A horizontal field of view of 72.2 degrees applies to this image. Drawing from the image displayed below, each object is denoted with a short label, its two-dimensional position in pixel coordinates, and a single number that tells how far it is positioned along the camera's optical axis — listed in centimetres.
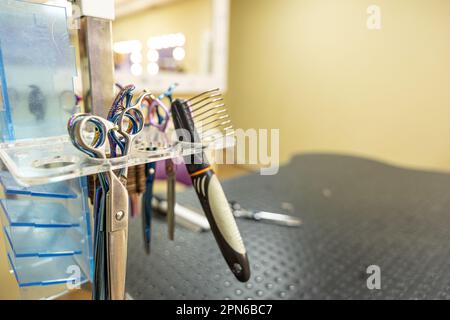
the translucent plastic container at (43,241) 37
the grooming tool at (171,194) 48
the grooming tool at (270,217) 82
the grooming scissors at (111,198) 31
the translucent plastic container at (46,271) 39
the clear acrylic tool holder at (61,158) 27
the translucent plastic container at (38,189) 34
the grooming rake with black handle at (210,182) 37
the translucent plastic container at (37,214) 37
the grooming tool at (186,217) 77
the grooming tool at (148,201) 47
